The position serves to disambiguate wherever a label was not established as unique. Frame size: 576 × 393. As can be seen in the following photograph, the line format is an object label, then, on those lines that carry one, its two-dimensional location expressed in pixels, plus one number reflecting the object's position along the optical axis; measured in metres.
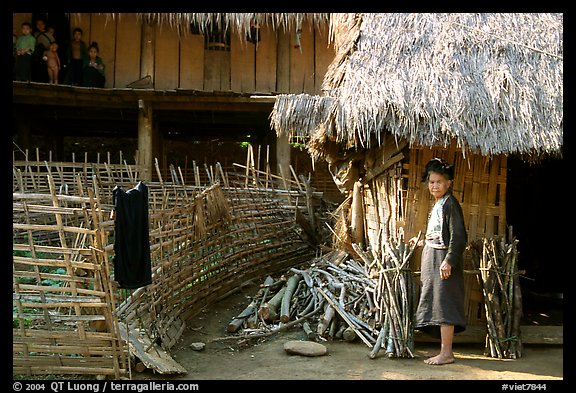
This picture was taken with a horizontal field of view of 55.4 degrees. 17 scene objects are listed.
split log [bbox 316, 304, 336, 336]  5.79
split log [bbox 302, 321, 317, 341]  5.77
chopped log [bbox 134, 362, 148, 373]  4.49
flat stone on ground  5.33
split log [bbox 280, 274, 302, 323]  6.05
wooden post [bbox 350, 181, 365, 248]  7.04
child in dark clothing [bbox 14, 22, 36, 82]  10.48
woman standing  5.02
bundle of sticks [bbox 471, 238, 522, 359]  5.39
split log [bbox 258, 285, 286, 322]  6.17
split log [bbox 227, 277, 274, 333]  6.10
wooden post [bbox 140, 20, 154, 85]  11.19
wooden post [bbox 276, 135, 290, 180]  11.63
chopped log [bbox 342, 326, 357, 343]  5.67
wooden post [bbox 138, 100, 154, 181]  11.16
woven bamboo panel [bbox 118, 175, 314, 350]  5.26
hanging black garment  4.27
